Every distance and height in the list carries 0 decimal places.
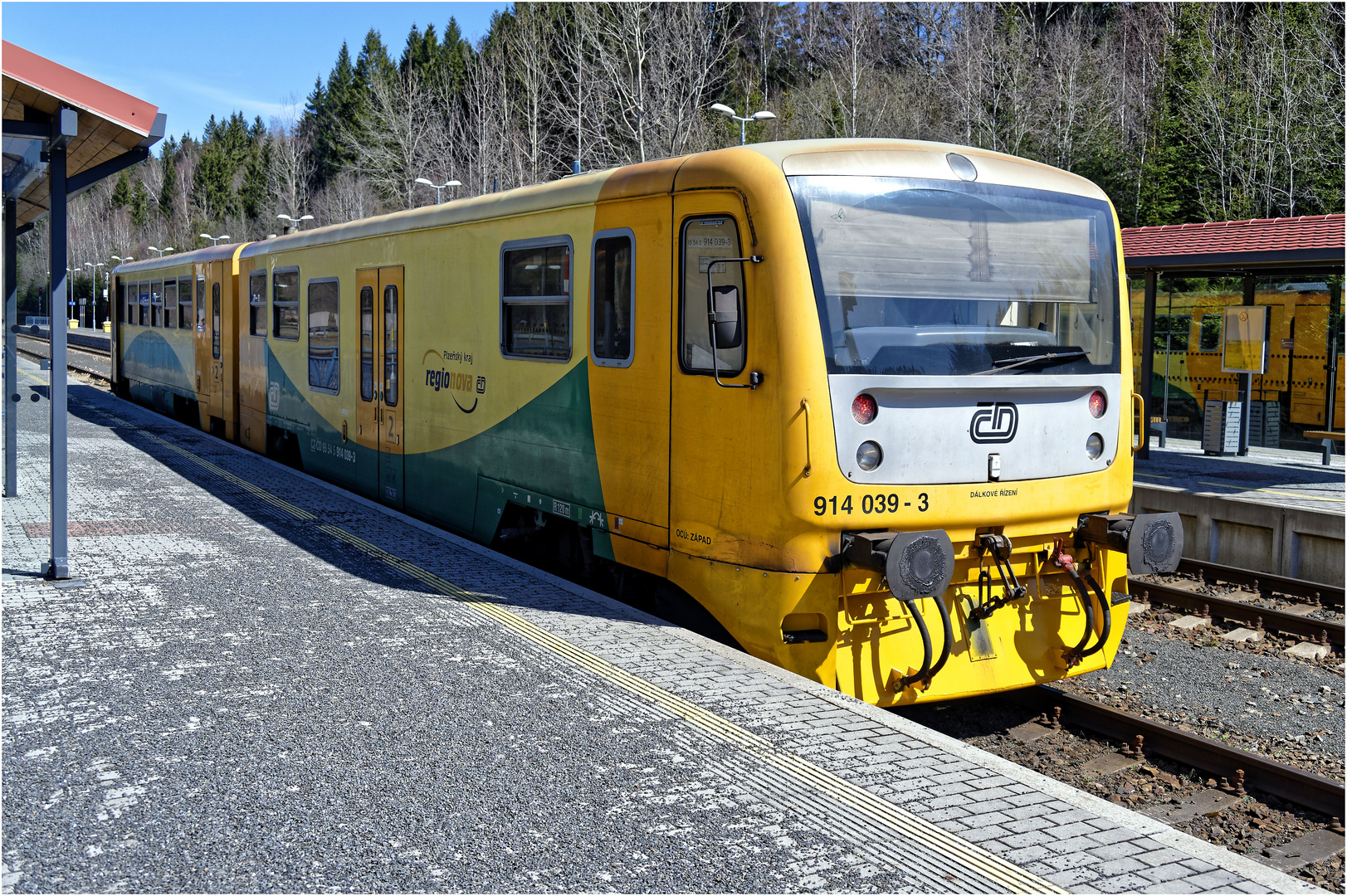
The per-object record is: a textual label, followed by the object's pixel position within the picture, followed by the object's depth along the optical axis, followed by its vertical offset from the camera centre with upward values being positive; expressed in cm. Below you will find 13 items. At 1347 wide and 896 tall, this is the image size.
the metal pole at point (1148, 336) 1397 +56
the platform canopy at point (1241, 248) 1430 +169
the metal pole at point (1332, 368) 1881 +16
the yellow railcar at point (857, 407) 620 -18
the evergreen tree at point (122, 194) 12010 +1832
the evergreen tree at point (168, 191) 11244 +1744
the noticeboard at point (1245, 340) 1836 +59
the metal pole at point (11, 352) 1090 +19
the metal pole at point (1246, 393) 1816 -25
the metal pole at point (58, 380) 780 -6
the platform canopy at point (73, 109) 715 +167
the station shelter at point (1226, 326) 1630 +79
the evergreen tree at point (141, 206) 11456 +1626
